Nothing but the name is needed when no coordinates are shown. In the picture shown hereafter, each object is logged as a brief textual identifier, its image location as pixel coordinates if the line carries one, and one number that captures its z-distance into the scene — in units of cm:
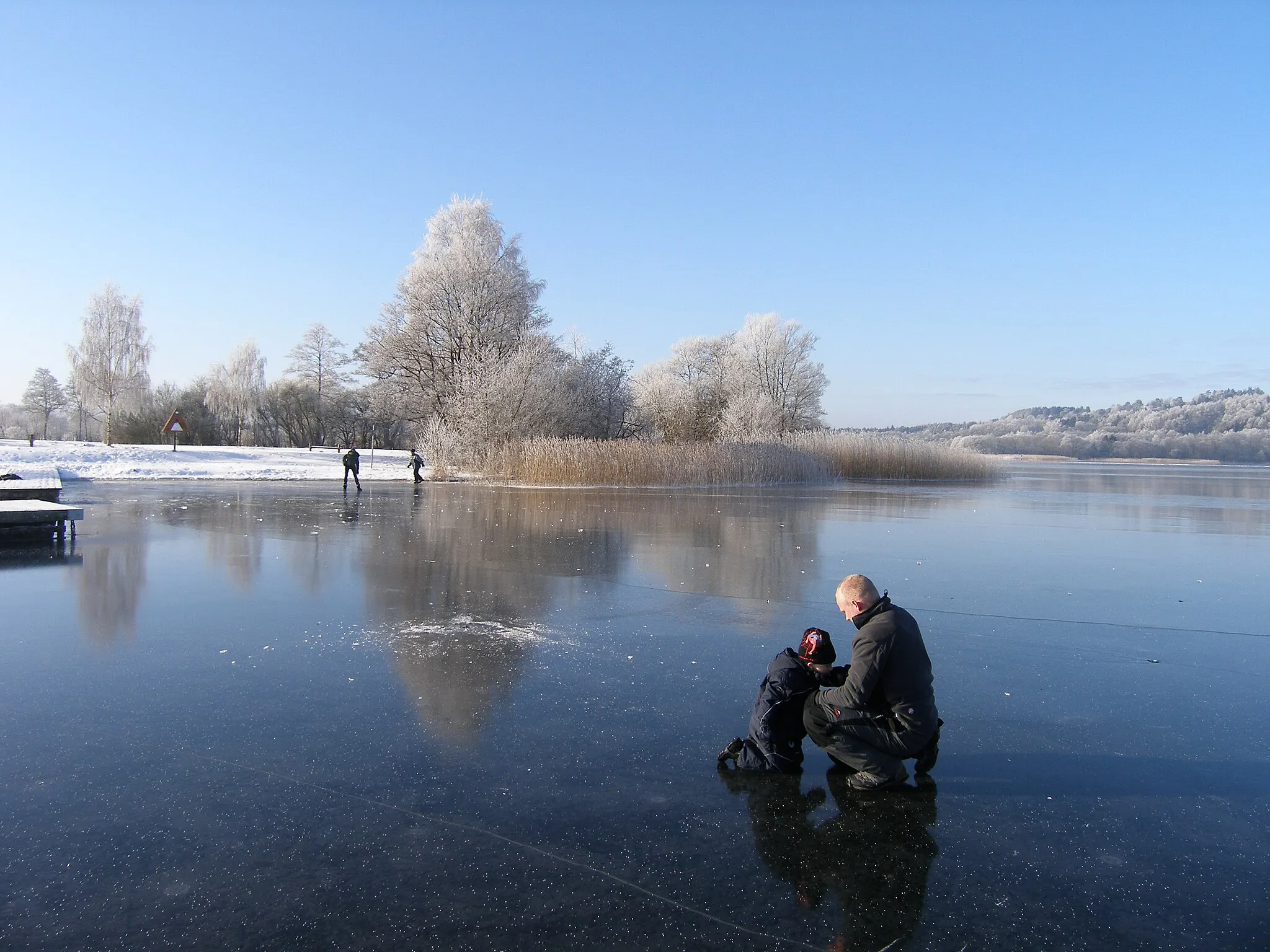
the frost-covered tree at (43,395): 7331
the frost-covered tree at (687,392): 5025
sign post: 3725
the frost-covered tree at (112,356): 5959
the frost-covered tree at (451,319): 4031
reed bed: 3081
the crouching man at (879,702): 414
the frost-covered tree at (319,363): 7100
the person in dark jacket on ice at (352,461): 2634
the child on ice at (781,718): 446
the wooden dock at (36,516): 1211
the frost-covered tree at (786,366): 5872
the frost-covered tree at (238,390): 7031
